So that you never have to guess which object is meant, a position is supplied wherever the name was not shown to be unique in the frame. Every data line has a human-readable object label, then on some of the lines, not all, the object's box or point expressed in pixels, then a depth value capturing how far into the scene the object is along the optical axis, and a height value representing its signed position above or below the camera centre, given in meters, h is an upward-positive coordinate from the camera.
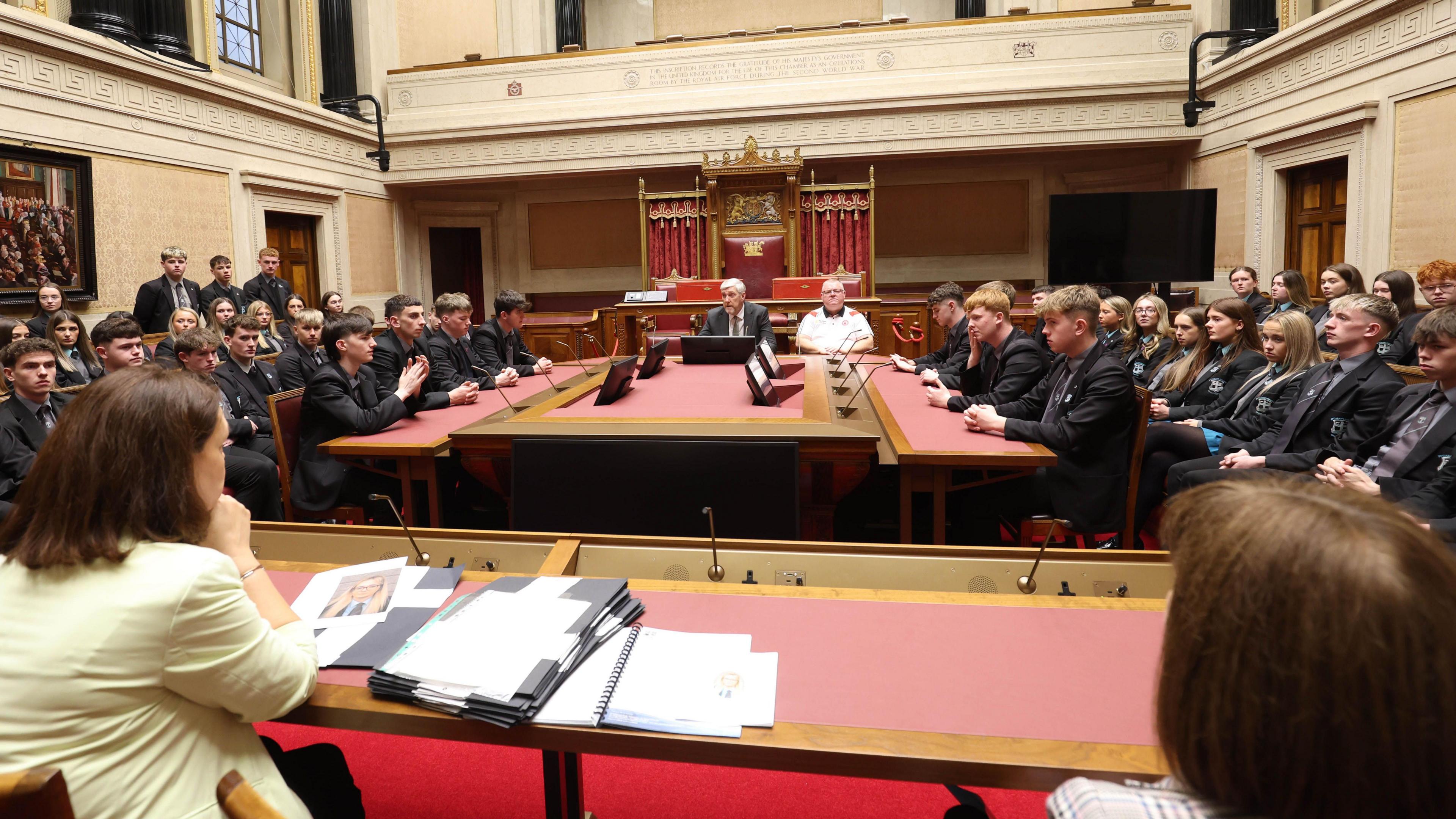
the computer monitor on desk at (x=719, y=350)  4.74 -0.19
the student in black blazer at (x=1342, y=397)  2.98 -0.33
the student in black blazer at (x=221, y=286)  6.53 +0.31
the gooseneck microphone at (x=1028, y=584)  1.56 -0.51
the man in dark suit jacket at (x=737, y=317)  5.80 -0.01
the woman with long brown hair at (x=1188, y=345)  4.50 -0.21
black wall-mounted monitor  7.88 +0.70
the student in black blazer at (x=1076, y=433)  2.89 -0.43
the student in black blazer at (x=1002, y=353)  3.65 -0.19
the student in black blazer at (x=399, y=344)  4.11 -0.11
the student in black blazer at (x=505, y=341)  5.31 -0.14
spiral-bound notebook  1.07 -0.51
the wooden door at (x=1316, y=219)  6.83 +0.74
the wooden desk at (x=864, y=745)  0.98 -0.53
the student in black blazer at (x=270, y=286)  7.32 +0.34
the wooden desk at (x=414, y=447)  3.00 -0.45
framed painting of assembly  5.69 +0.73
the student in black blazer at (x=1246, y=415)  3.54 -0.48
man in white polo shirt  6.02 -0.11
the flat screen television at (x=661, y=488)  2.39 -0.50
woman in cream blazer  0.96 -0.36
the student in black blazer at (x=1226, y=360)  4.04 -0.26
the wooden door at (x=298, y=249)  8.98 +0.83
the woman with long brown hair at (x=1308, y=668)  0.56 -0.25
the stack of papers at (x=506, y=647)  1.09 -0.47
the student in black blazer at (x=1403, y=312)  4.39 -0.06
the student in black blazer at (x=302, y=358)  4.34 -0.19
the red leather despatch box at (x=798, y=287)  8.14 +0.27
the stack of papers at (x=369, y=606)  1.29 -0.49
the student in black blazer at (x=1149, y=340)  5.12 -0.19
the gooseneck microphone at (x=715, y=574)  1.66 -0.51
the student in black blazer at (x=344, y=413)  3.26 -0.36
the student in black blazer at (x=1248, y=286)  6.01 +0.16
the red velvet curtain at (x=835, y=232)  9.66 +0.95
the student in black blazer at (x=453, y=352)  4.45 -0.17
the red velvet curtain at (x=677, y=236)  9.91 +0.97
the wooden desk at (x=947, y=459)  2.64 -0.46
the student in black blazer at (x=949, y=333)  4.88 -0.13
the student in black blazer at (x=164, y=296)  6.20 +0.23
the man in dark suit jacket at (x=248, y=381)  4.10 -0.29
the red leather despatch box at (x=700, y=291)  8.27 +0.26
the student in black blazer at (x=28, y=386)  3.00 -0.21
